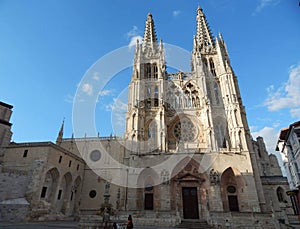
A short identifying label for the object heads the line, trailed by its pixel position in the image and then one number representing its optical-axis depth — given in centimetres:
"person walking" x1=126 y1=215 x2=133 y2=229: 795
